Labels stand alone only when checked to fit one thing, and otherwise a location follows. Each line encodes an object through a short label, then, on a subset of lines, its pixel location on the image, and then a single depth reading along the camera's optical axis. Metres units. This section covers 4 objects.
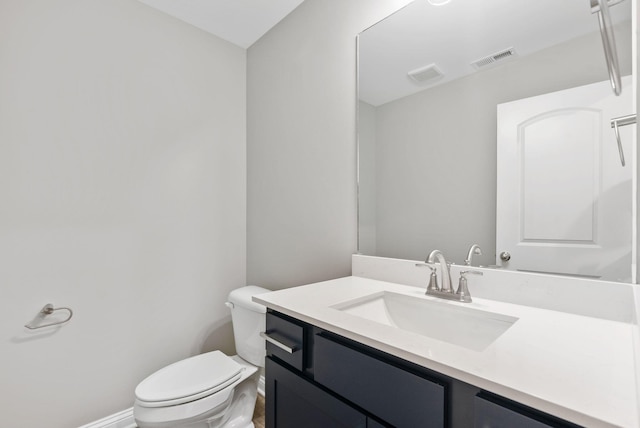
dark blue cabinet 0.55
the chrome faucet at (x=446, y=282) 1.02
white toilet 1.28
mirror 0.86
